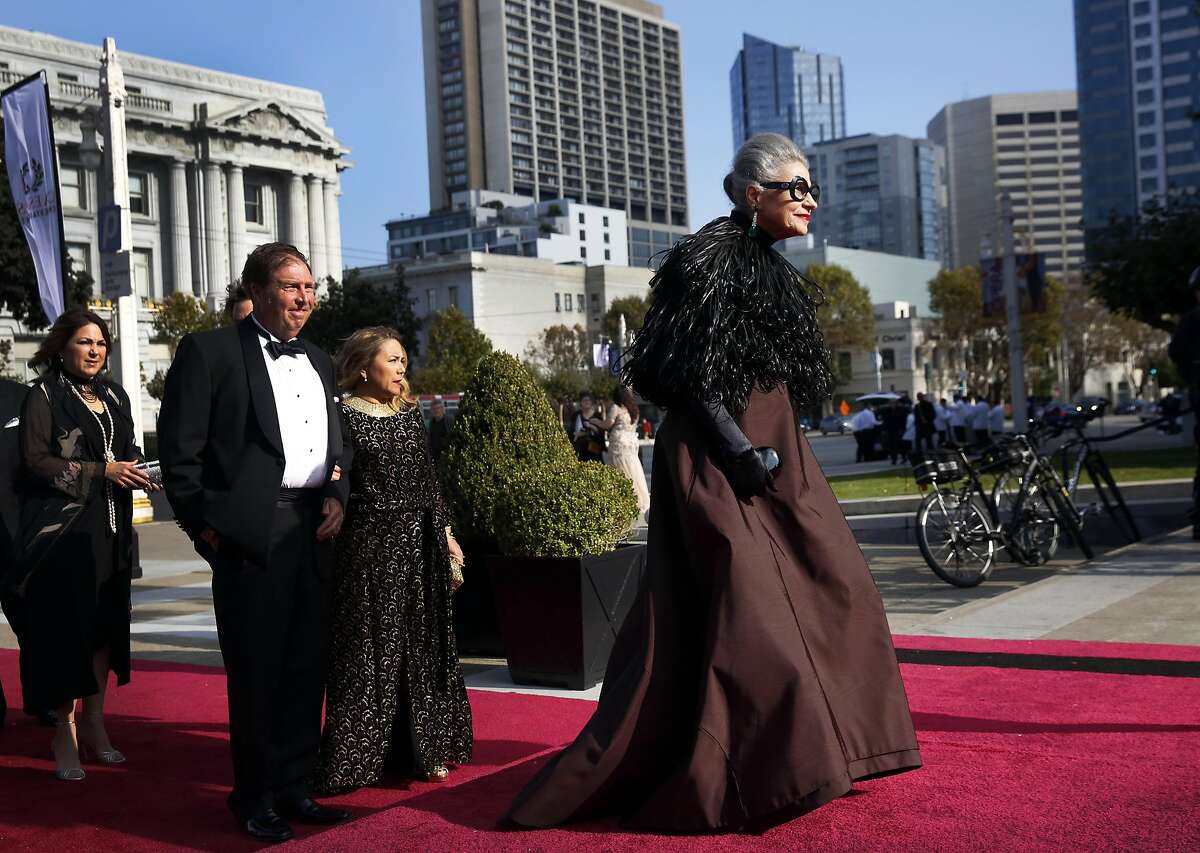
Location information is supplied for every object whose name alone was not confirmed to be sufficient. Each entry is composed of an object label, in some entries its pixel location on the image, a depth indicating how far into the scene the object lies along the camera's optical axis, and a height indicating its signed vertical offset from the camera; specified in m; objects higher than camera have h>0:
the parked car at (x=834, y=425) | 70.56 -1.30
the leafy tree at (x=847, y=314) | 93.75 +6.22
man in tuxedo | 4.19 -0.27
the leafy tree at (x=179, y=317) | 56.09 +4.71
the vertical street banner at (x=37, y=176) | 14.20 +2.82
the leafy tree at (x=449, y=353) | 74.19 +3.79
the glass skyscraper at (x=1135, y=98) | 157.75 +35.51
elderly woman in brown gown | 3.51 -0.54
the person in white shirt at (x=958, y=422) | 35.12 -0.69
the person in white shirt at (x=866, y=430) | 33.62 -0.77
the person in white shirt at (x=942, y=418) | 35.18 -0.57
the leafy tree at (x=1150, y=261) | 26.73 +2.68
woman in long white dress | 15.51 -0.33
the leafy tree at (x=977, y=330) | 85.06 +4.34
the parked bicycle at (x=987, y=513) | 9.69 -0.90
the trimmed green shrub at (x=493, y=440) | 7.19 -0.14
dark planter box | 6.37 -0.97
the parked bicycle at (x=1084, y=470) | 10.78 -0.68
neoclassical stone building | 67.00 +14.21
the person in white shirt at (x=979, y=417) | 35.41 -0.59
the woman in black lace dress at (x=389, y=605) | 4.78 -0.69
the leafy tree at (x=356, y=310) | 58.91 +4.94
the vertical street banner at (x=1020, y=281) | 32.22 +2.74
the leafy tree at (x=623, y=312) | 99.00 +7.32
